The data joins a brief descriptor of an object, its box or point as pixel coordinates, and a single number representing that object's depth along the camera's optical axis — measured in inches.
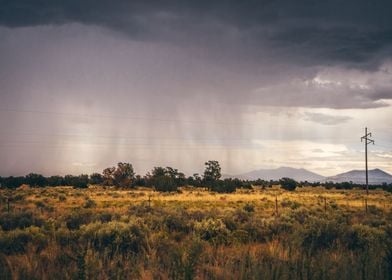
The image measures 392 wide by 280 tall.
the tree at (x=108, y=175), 3676.2
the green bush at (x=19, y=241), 475.5
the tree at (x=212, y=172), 3856.1
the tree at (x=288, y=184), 3472.0
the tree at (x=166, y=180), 2849.4
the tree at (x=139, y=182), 3757.4
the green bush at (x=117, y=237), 480.7
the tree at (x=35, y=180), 3603.3
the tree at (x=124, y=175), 3570.4
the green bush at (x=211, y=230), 574.6
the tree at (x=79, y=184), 3482.8
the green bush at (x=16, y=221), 716.0
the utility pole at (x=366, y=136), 2769.4
